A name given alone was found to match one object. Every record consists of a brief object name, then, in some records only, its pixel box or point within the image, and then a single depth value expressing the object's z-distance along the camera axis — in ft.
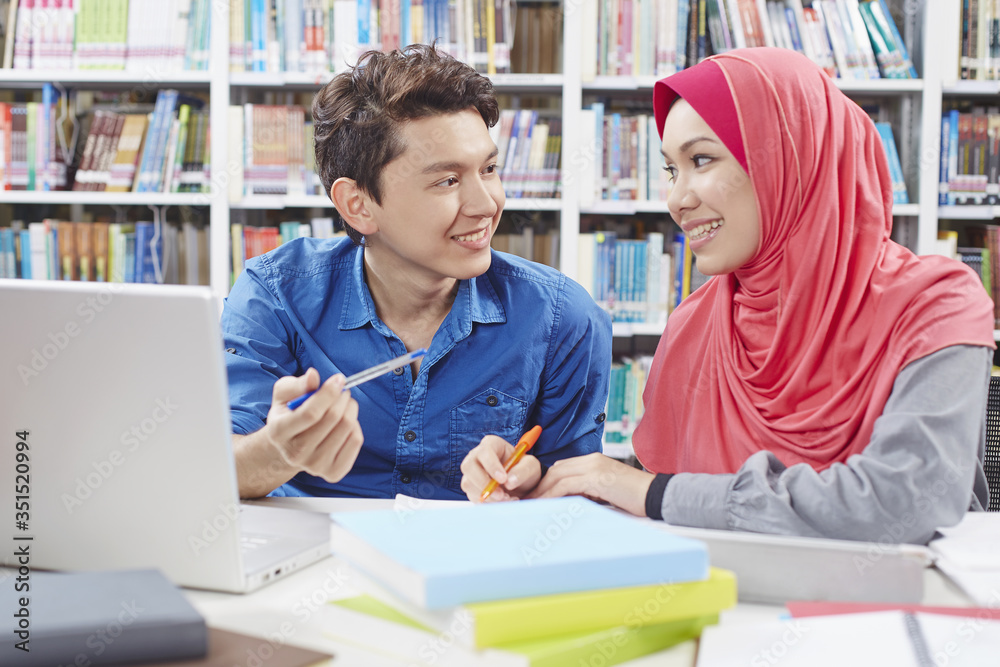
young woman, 3.00
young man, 4.52
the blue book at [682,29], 8.26
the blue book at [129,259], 8.87
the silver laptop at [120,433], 2.26
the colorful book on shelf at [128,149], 8.70
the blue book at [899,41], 8.09
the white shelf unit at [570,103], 8.07
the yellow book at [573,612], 1.89
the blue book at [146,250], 8.88
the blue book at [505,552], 1.91
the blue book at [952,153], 8.14
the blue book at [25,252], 8.89
